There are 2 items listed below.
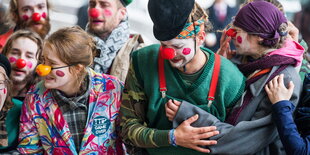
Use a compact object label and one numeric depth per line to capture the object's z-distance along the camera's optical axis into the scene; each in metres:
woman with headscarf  4.30
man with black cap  4.30
